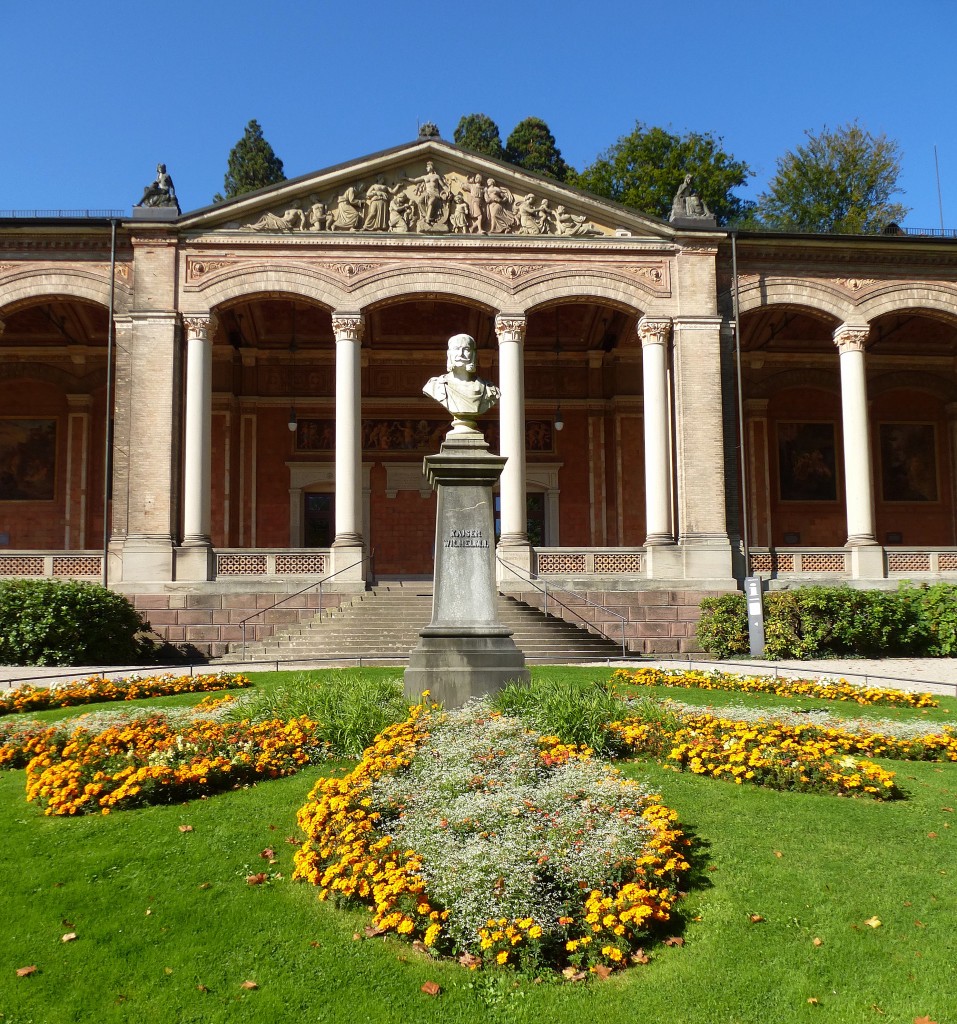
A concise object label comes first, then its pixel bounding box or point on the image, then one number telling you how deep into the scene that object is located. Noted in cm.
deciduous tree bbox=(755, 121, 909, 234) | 4112
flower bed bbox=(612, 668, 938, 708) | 1241
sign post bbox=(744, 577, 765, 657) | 1900
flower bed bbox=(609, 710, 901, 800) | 753
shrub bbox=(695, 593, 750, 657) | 2022
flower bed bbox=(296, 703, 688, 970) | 502
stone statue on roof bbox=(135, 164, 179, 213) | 2419
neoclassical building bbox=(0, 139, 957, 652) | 2305
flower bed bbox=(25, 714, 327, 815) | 725
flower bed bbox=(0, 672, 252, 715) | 1215
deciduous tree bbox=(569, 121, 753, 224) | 4019
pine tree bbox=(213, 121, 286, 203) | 4906
